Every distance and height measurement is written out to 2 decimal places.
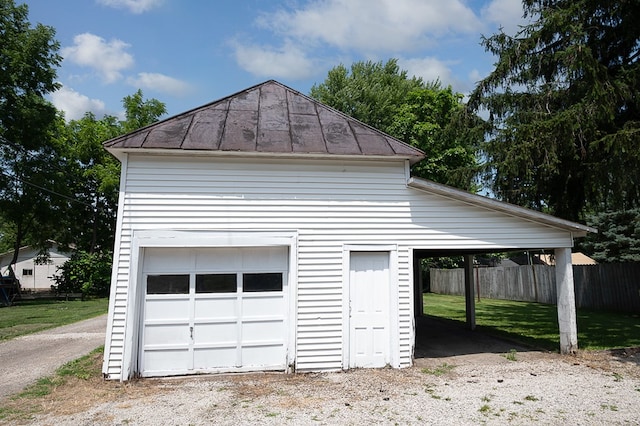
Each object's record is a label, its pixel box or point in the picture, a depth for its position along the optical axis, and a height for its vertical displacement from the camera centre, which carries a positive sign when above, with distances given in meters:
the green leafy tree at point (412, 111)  14.21 +10.46
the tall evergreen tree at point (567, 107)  10.85 +4.51
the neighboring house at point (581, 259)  31.54 +1.72
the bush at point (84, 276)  27.61 +0.26
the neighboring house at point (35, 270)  44.16 +0.96
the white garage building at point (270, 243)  8.09 +0.70
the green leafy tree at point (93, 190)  27.94 +6.52
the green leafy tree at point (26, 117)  25.52 +9.02
